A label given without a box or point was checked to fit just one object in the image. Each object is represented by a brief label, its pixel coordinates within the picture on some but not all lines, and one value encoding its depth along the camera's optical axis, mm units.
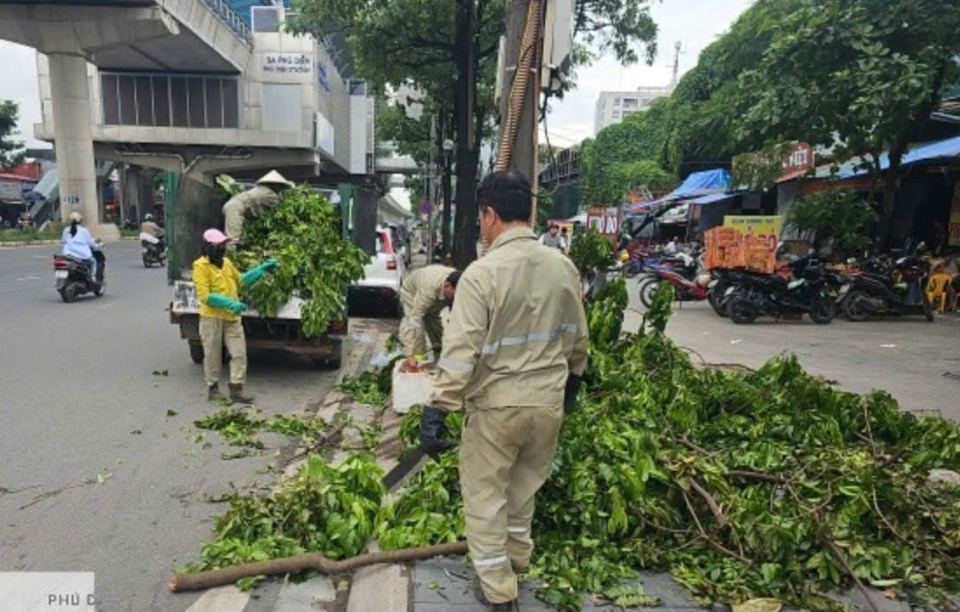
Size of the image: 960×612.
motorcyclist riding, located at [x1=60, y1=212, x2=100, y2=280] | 11594
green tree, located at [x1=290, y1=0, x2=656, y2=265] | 12758
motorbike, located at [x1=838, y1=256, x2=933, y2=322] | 11156
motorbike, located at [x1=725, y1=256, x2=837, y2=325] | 11094
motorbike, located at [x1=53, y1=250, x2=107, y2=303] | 11383
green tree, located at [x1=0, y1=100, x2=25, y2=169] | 32875
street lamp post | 18109
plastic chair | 12045
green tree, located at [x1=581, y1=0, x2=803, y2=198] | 17750
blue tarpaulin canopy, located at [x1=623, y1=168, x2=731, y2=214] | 21509
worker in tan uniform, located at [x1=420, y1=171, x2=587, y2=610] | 2637
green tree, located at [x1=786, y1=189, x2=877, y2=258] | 12484
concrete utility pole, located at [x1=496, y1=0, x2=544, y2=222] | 5020
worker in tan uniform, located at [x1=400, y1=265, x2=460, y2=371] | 5695
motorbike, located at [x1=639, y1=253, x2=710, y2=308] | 12359
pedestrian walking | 17577
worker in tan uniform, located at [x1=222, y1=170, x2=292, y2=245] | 7109
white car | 10578
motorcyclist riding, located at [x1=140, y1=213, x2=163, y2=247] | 18922
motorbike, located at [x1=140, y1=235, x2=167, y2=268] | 18859
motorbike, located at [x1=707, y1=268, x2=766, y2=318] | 11227
